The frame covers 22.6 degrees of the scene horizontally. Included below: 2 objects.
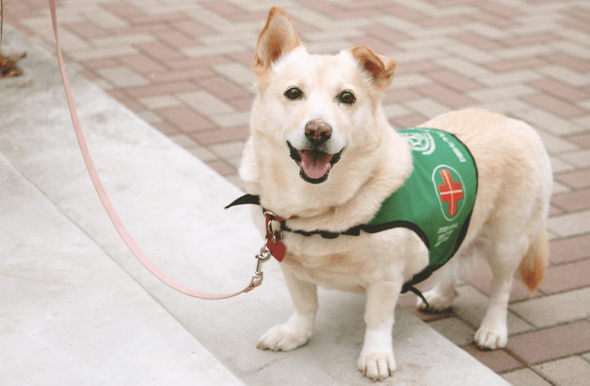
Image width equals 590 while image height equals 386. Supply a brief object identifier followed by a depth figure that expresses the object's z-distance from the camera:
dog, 1.69
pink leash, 1.73
